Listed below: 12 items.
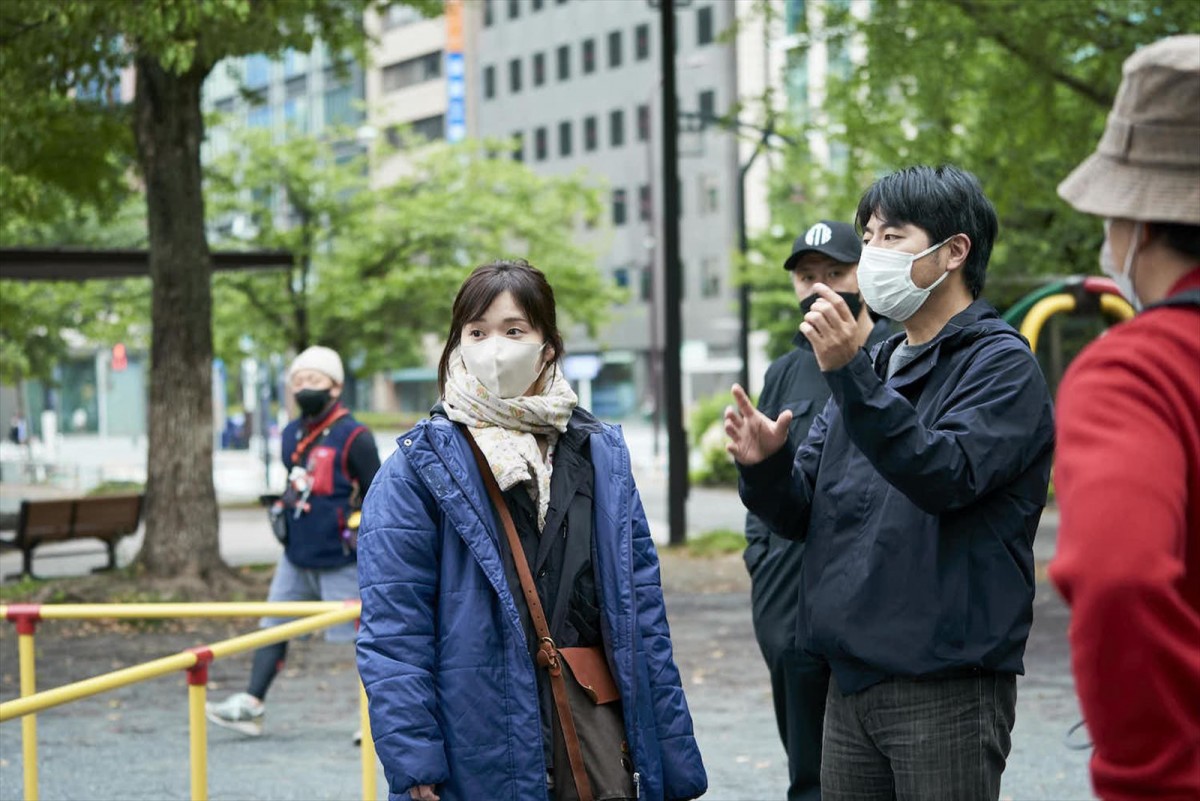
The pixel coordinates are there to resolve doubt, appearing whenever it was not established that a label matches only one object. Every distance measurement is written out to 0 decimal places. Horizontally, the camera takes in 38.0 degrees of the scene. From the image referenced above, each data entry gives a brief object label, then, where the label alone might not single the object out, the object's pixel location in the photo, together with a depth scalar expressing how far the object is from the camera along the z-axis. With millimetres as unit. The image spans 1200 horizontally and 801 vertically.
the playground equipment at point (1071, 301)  15555
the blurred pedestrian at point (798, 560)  4953
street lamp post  27969
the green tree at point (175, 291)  14234
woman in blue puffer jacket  3361
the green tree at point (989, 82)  15227
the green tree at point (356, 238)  32000
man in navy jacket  3191
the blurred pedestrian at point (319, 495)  8492
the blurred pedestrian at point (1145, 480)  1971
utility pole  18969
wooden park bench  17062
